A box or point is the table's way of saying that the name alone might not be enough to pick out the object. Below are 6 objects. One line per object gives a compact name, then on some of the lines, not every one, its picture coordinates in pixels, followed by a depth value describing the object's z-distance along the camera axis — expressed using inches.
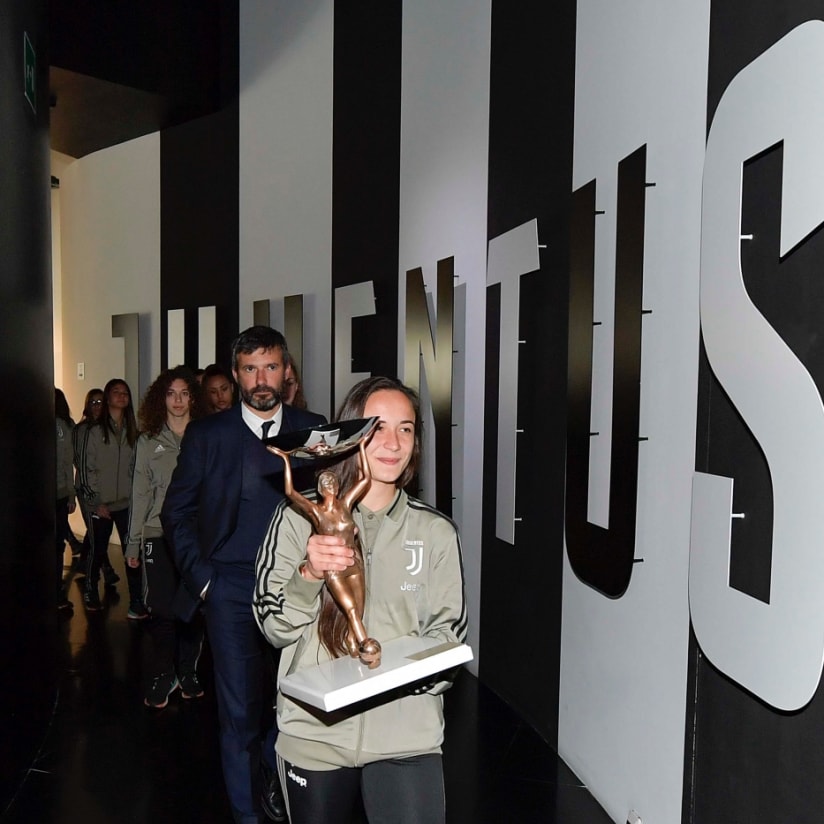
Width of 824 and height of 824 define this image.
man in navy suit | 122.3
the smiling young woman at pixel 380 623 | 75.9
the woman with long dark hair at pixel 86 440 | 267.1
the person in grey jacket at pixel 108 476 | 259.1
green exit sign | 155.5
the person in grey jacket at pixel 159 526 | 183.9
